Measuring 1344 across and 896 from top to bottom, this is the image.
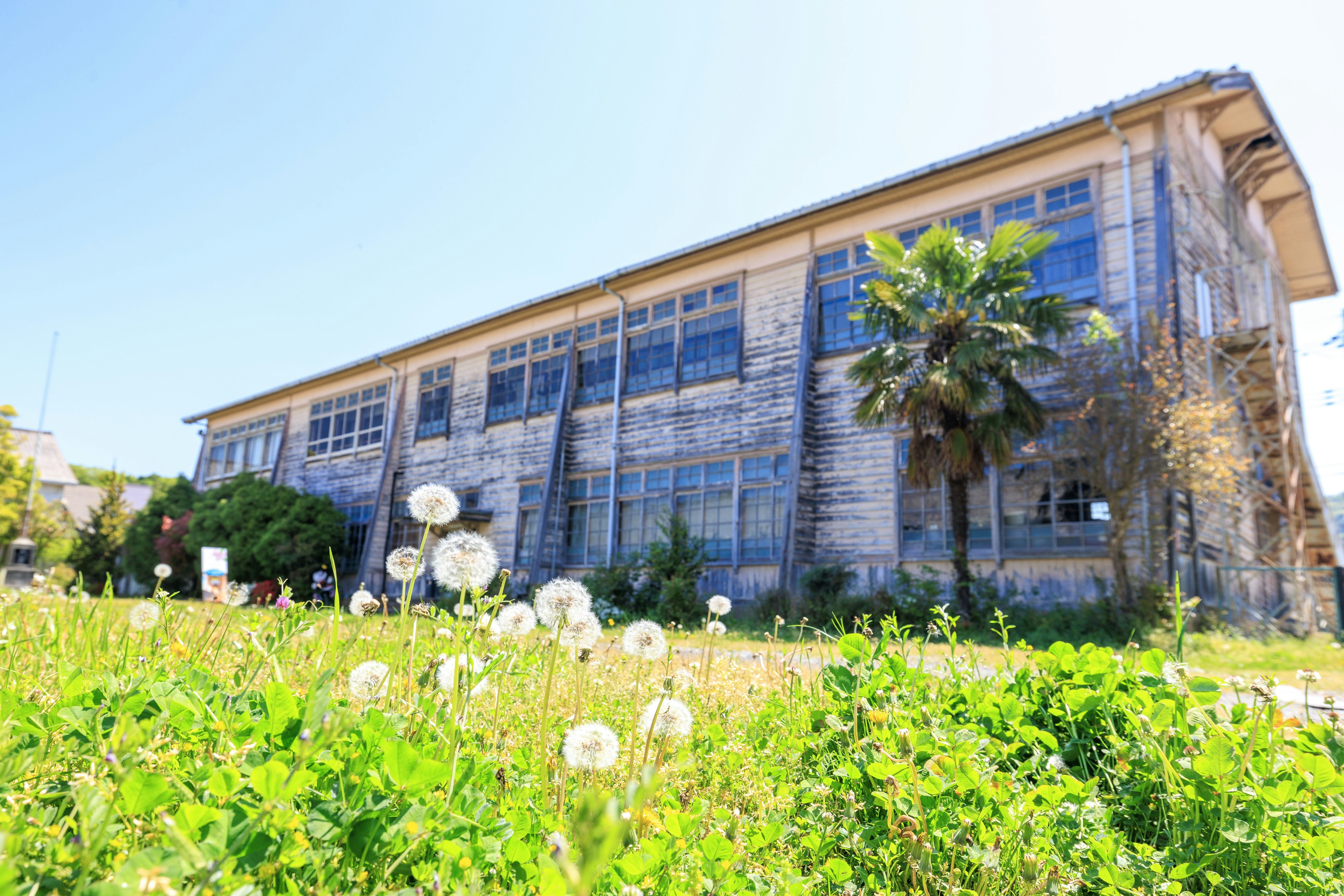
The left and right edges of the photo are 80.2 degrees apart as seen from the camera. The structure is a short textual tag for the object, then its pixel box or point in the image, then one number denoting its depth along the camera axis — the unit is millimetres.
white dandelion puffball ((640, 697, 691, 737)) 2127
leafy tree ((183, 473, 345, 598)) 21219
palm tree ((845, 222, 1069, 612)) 11625
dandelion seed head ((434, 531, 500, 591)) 2150
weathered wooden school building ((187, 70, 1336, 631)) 12492
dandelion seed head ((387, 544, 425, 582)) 2371
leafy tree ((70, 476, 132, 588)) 31750
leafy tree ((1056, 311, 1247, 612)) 10602
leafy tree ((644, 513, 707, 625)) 14609
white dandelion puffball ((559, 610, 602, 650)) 2299
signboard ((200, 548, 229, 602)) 12414
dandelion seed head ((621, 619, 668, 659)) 2586
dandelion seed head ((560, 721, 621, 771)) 1723
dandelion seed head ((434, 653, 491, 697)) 2211
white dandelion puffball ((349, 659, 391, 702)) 2082
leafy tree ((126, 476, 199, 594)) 24391
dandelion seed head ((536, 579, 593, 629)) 2178
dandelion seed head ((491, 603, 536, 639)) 2627
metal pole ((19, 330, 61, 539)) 33656
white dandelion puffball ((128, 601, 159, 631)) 2645
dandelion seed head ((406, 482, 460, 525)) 2279
